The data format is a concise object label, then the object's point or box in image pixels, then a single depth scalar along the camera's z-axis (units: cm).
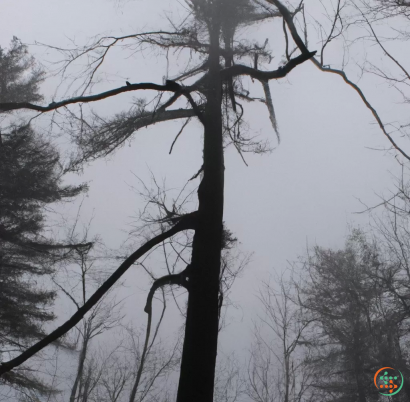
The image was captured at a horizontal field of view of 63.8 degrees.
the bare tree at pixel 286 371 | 1321
